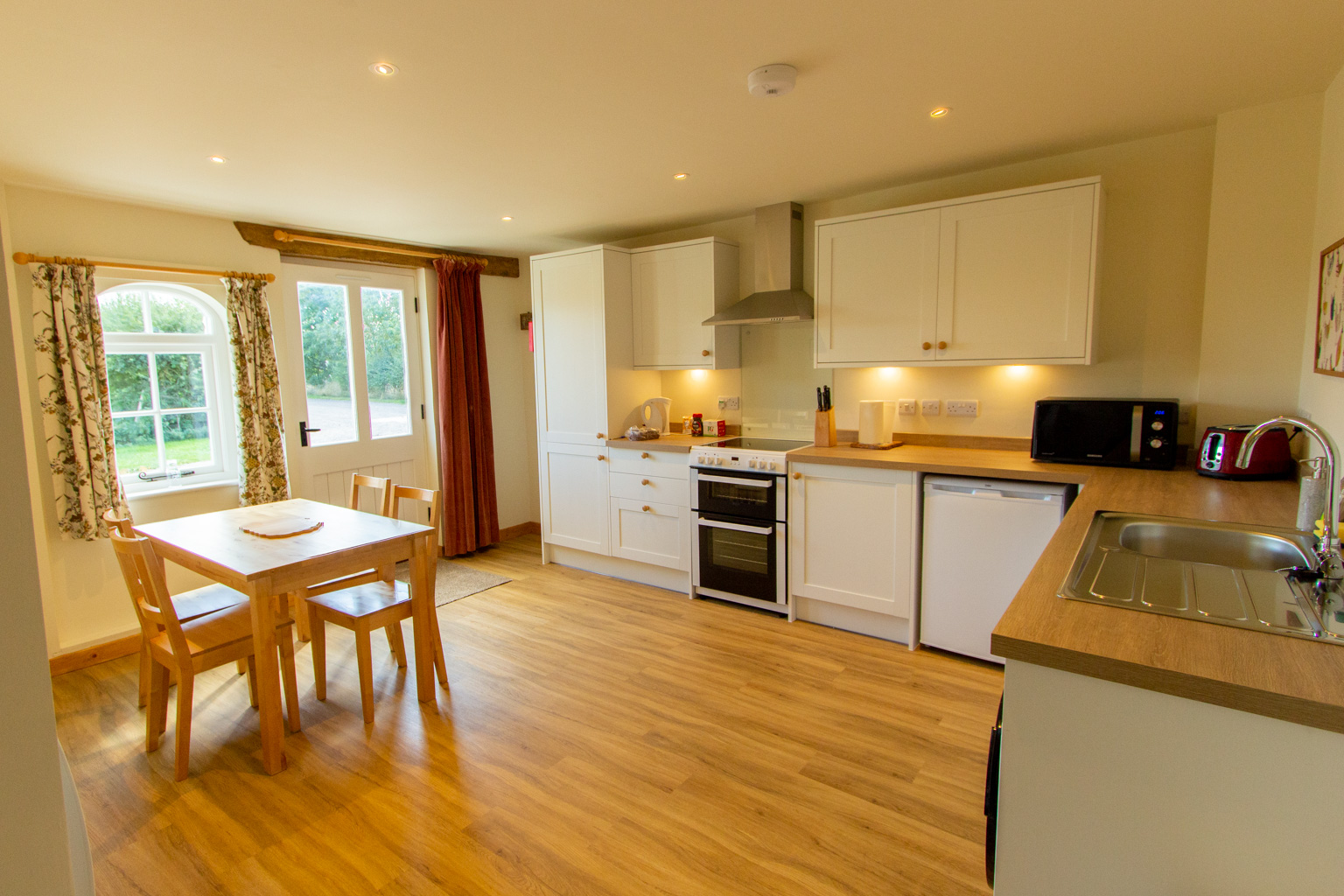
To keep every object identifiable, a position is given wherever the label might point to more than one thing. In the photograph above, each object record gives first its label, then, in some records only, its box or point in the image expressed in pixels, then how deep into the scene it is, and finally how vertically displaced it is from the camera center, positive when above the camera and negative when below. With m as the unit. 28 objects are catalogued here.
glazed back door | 4.34 +0.09
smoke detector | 2.10 +0.96
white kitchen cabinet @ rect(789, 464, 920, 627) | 3.20 -0.75
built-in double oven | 3.63 -0.83
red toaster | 2.48 -0.28
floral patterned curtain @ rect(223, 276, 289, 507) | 3.87 -0.02
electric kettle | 4.48 -0.17
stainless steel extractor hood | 3.77 +0.68
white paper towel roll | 3.55 -0.20
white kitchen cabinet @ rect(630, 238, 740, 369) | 4.07 +0.53
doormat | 4.24 -1.26
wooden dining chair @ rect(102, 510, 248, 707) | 2.60 -0.86
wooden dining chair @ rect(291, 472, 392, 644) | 3.11 -0.89
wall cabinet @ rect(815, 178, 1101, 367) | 2.92 +0.48
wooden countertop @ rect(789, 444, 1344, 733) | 1.01 -0.46
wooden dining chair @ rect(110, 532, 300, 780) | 2.34 -0.90
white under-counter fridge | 2.83 -0.72
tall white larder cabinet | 4.31 +0.05
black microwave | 2.78 -0.22
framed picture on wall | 2.04 +0.20
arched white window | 3.56 +0.07
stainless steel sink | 1.32 -0.45
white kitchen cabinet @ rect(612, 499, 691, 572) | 4.06 -0.90
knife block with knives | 3.67 -0.20
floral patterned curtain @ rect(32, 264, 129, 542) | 3.21 +0.01
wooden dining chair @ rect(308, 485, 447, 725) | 2.71 -0.90
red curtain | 4.94 -0.18
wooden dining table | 2.40 -0.61
